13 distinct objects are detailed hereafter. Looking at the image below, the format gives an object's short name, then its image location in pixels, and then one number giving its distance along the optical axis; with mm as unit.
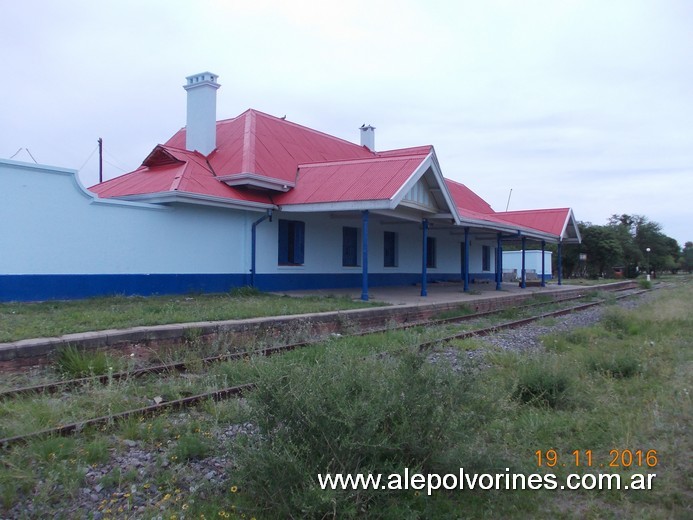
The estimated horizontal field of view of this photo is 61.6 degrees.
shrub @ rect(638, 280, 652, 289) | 35550
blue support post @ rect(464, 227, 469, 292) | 22359
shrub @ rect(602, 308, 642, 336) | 12666
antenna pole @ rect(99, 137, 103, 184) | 38469
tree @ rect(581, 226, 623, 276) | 49750
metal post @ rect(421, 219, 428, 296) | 18819
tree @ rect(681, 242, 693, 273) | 93250
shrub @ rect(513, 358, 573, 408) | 6469
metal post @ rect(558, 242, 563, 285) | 32666
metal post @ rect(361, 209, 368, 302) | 16375
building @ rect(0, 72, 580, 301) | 12711
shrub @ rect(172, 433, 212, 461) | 4969
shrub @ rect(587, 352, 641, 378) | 7906
